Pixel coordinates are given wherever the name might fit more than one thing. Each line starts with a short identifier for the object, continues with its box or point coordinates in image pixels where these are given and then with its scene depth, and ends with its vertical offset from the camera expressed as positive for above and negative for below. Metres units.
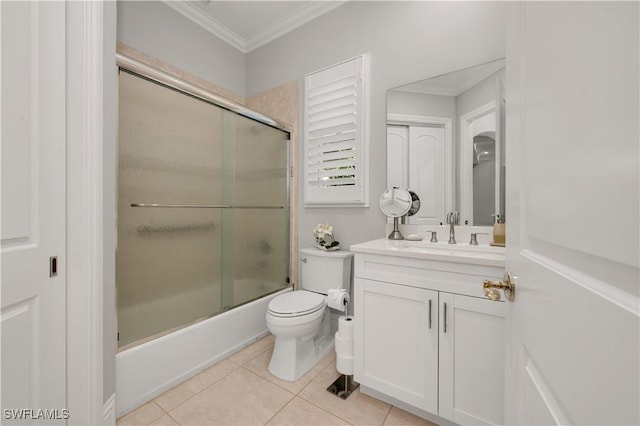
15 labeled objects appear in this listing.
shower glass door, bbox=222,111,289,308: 2.03 +0.02
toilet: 1.64 -0.66
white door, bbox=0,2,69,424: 0.88 +0.00
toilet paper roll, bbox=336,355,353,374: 1.52 -0.89
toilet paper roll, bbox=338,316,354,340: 1.55 -0.70
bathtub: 1.37 -0.88
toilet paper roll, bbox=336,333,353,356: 1.54 -0.80
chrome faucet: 1.68 -0.07
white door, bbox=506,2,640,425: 0.24 +0.00
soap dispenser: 1.43 -0.12
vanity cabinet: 1.12 -0.58
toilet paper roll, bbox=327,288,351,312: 1.76 -0.59
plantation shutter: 2.07 +0.65
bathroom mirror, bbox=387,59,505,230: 1.58 +0.46
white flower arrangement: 2.12 -0.22
